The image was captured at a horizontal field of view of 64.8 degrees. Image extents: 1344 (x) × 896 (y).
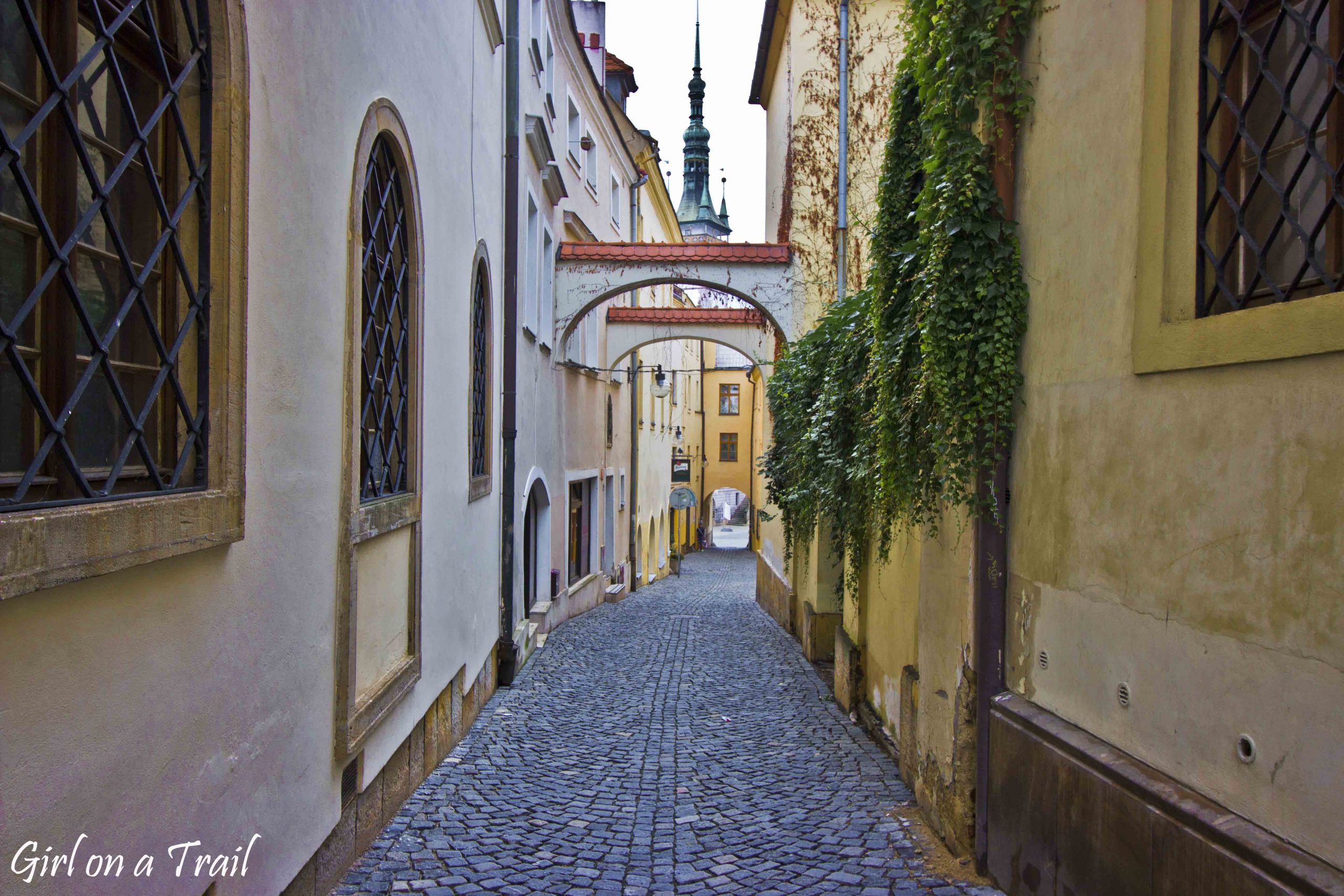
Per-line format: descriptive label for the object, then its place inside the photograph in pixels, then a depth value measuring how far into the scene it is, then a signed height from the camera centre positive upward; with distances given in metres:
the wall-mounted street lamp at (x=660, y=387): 23.81 +0.75
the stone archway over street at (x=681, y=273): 15.21 +2.15
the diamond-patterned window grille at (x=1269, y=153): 2.96 +0.85
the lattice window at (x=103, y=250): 2.38 +0.41
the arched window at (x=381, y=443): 4.70 -0.15
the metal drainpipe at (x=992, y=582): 4.93 -0.74
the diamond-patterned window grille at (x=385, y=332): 5.28 +0.45
